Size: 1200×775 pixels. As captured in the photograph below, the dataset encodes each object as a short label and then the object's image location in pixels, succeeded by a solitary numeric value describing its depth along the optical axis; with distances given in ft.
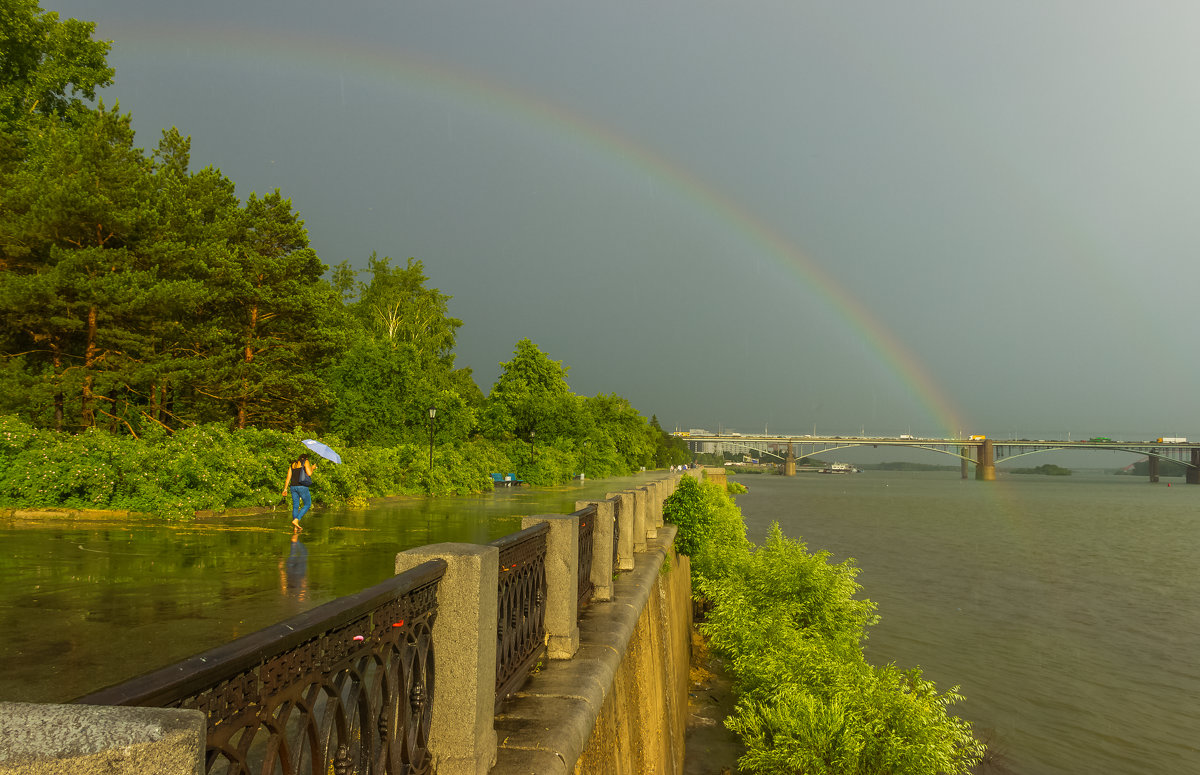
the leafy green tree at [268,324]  82.48
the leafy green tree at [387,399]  115.03
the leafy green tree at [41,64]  93.09
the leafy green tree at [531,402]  157.28
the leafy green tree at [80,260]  60.18
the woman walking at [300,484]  47.93
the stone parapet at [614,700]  12.80
